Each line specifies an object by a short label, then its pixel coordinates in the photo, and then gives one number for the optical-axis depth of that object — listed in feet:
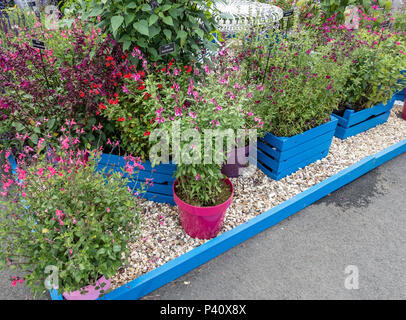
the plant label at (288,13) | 9.86
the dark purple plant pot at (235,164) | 9.31
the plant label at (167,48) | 7.52
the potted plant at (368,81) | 11.44
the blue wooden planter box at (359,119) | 12.00
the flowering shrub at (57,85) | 7.97
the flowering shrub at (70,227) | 5.21
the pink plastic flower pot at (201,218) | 7.22
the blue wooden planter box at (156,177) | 8.32
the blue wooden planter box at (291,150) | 9.48
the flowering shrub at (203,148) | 6.68
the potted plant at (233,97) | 7.62
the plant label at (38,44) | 7.43
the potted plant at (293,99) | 9.41
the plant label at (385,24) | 13.58
